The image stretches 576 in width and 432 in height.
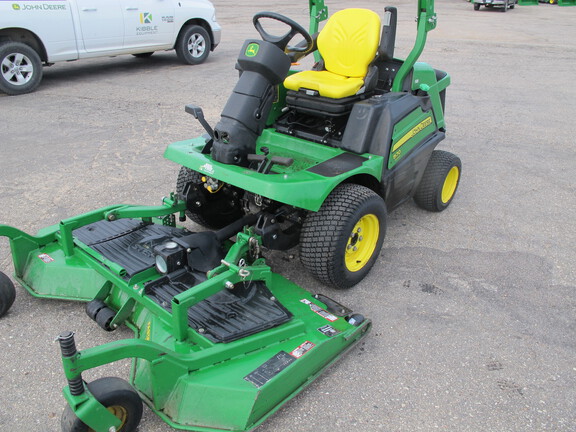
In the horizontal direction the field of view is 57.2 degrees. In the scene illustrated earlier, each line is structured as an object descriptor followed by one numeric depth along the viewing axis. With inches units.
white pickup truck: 280.1
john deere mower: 90.0
